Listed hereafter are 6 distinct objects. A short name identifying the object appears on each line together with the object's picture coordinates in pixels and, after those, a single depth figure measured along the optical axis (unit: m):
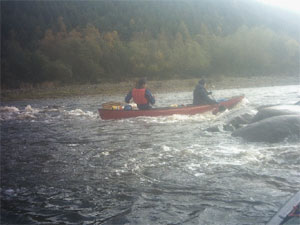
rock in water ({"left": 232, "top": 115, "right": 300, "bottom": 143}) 7.88
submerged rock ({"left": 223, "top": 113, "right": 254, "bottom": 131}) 10.32
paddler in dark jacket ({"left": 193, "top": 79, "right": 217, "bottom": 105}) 13.74
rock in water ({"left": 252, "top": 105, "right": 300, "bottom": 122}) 9.07
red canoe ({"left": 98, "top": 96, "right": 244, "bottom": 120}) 12.79
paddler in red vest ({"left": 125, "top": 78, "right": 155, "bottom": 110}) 12.60
